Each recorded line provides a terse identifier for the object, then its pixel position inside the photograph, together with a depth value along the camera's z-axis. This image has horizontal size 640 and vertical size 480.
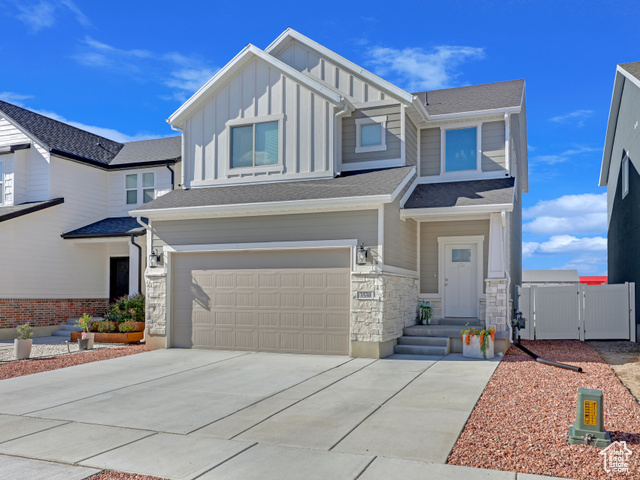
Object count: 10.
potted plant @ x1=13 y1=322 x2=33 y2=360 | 13.00
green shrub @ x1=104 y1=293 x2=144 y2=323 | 16.77
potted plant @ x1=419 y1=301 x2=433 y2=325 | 14.60
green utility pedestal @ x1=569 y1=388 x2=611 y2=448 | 5.98
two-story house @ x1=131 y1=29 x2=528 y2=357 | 12.62
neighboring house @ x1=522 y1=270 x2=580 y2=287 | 35.47
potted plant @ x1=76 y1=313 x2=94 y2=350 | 14.76
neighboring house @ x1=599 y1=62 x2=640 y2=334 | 16.94
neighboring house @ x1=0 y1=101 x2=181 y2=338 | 18.00
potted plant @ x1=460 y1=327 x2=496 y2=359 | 12.12
